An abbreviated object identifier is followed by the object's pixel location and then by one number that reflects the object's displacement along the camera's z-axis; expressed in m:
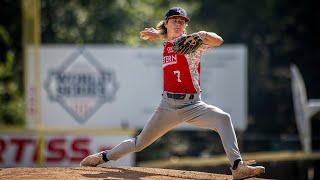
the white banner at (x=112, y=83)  49.78
